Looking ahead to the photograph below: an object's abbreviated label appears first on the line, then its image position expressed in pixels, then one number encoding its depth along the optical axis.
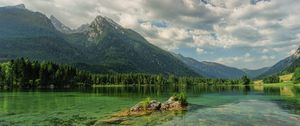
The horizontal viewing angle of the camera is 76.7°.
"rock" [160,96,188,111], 41.72
